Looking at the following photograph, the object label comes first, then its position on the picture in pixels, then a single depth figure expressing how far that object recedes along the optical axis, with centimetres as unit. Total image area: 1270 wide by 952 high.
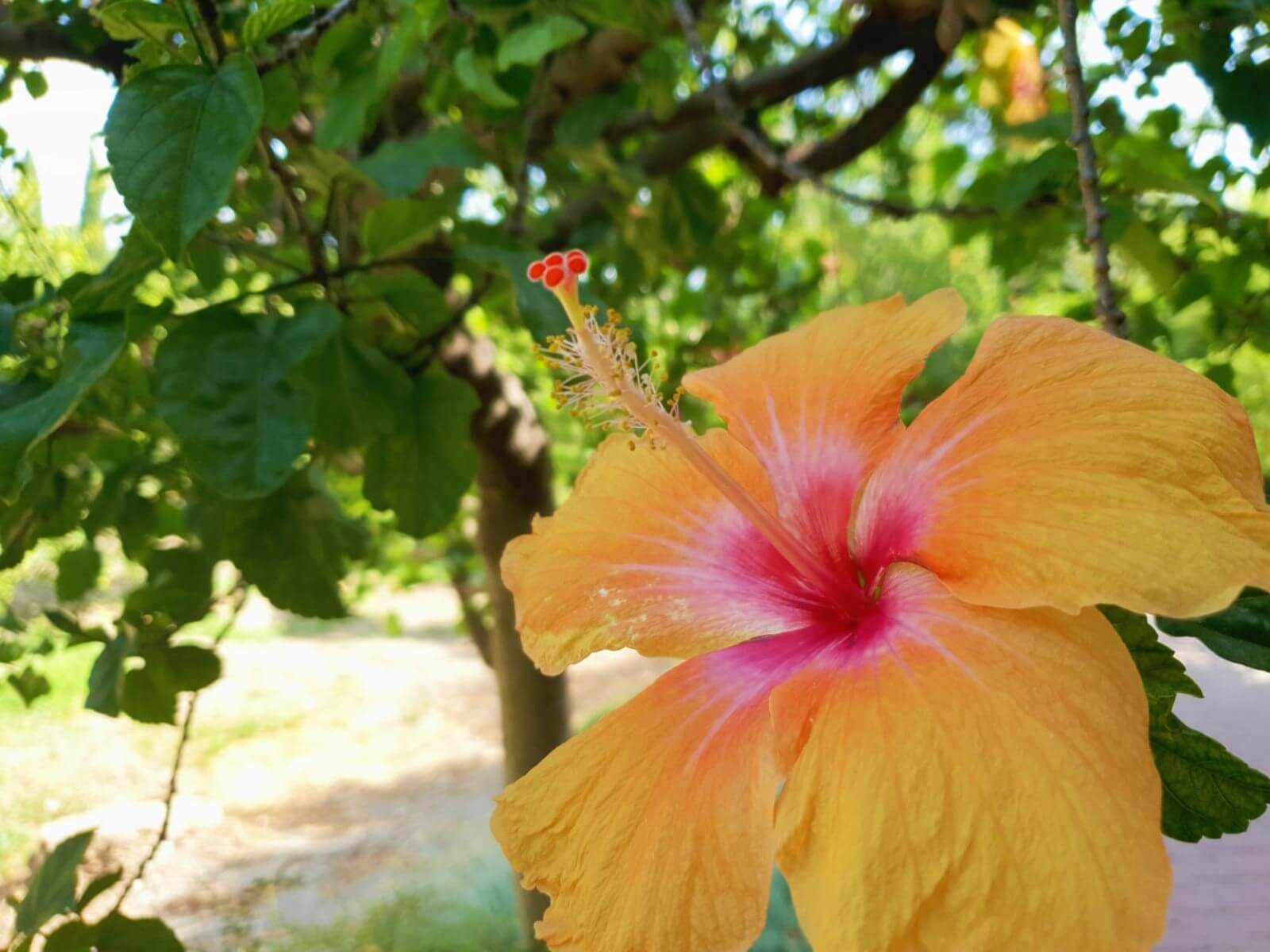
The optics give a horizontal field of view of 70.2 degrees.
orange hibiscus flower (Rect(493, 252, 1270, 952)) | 10
